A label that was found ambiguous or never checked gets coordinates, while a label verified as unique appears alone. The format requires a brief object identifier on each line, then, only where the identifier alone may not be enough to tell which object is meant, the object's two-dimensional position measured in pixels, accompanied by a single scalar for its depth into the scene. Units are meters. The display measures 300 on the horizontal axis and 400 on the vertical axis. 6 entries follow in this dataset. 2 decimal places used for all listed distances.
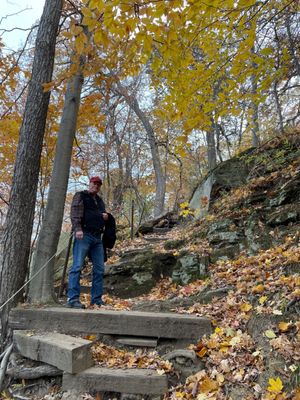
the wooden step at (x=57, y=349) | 3.44
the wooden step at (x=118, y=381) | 3.21
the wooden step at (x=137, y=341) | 3.76
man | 4.76
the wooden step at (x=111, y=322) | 3.72
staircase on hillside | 3.28
